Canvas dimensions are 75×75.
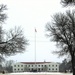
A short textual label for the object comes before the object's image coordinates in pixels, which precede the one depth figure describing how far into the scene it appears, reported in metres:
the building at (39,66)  167.52
